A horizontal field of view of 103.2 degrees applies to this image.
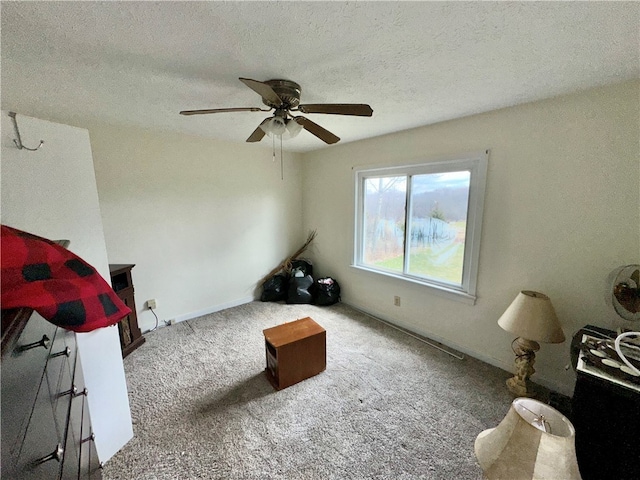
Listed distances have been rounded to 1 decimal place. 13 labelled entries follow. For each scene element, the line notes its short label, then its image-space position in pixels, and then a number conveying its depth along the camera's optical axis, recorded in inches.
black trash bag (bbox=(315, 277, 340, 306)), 137.8
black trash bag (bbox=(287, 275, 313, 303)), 139.6
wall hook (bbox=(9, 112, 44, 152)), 40.5
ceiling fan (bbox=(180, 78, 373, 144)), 55.6
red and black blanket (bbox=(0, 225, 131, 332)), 23.2
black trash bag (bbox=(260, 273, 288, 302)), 143.9
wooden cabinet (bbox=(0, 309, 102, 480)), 20.5
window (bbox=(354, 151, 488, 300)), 90.2
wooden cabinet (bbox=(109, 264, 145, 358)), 93.3
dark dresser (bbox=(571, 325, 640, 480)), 43.5
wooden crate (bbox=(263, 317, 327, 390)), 77.7
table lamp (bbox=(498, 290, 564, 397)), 67.3
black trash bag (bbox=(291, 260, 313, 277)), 149.3
